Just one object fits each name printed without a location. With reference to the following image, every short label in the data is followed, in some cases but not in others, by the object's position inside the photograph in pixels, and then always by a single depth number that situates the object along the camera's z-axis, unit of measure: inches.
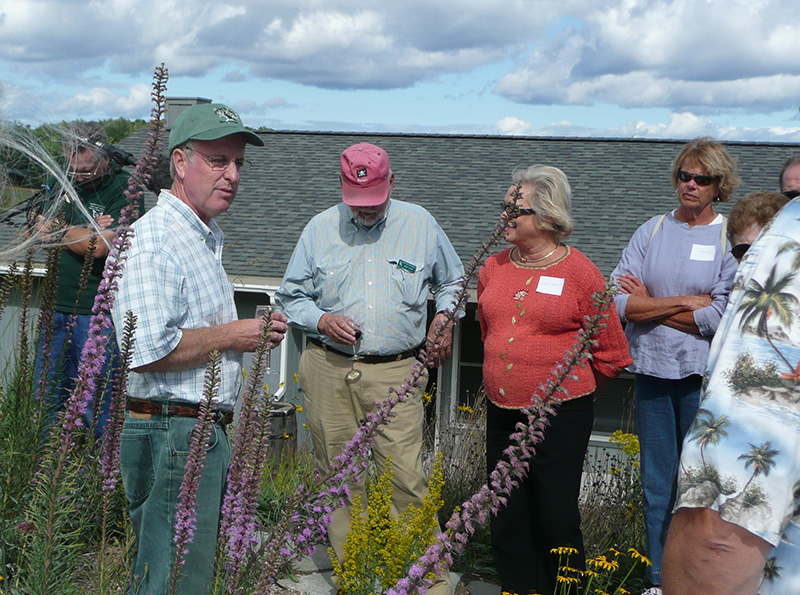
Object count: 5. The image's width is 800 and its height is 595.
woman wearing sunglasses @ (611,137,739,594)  159.8
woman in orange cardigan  149.8
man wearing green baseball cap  100.8
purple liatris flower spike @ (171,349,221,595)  81.1
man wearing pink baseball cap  165.8
